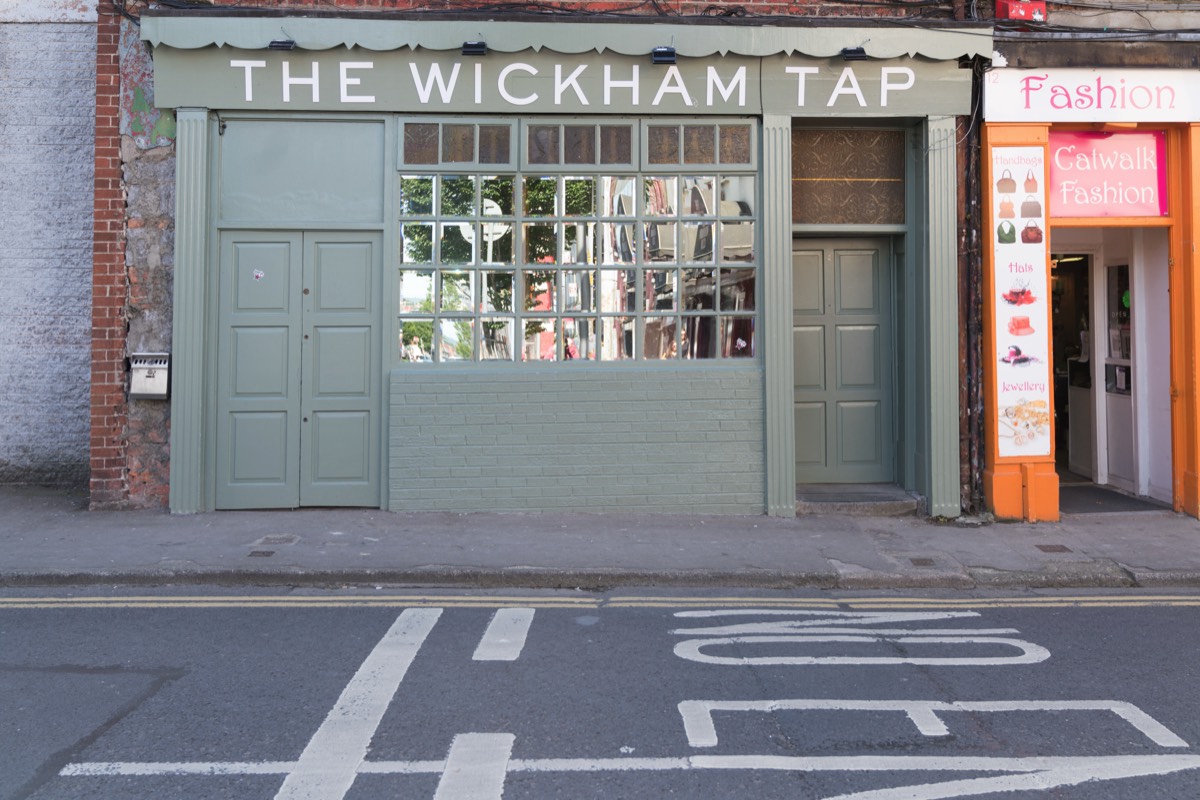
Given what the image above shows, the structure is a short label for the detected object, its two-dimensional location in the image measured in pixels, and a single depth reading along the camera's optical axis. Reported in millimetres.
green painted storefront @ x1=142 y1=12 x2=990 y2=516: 9055
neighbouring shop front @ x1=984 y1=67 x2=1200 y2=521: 9180
